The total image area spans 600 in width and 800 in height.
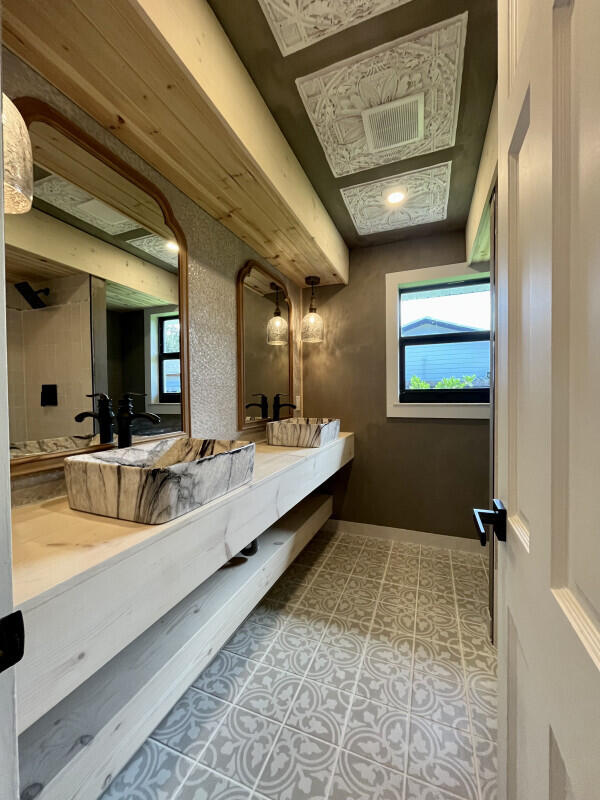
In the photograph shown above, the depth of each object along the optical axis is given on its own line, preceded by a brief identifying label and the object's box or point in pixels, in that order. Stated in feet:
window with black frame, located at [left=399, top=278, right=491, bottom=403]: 8.05
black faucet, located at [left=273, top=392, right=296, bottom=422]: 7.95
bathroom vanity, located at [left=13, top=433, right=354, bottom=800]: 1.99
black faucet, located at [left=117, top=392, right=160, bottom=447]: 4.02
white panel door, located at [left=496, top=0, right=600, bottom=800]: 1.16
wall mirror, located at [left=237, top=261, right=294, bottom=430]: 6.64
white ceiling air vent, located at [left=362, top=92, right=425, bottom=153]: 4.45
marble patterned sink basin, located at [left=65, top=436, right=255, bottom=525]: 2.86
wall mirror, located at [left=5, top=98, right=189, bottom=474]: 3.18
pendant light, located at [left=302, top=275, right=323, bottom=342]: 8.45
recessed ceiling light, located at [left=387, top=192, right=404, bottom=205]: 6.49
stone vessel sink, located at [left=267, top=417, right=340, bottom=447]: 6.75
